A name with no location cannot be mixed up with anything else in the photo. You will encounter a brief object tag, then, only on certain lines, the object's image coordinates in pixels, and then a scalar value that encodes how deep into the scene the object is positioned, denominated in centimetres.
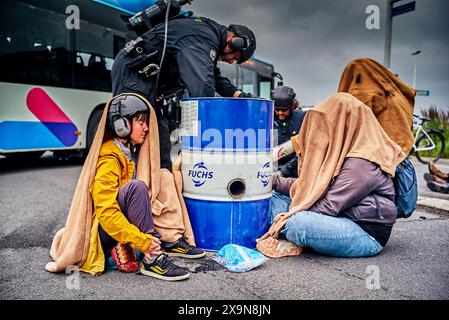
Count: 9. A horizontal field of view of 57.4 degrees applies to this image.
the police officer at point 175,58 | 311
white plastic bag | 266
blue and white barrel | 290
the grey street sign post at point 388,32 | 800
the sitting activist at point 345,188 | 278
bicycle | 1010
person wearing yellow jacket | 244
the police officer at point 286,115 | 454
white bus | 664
